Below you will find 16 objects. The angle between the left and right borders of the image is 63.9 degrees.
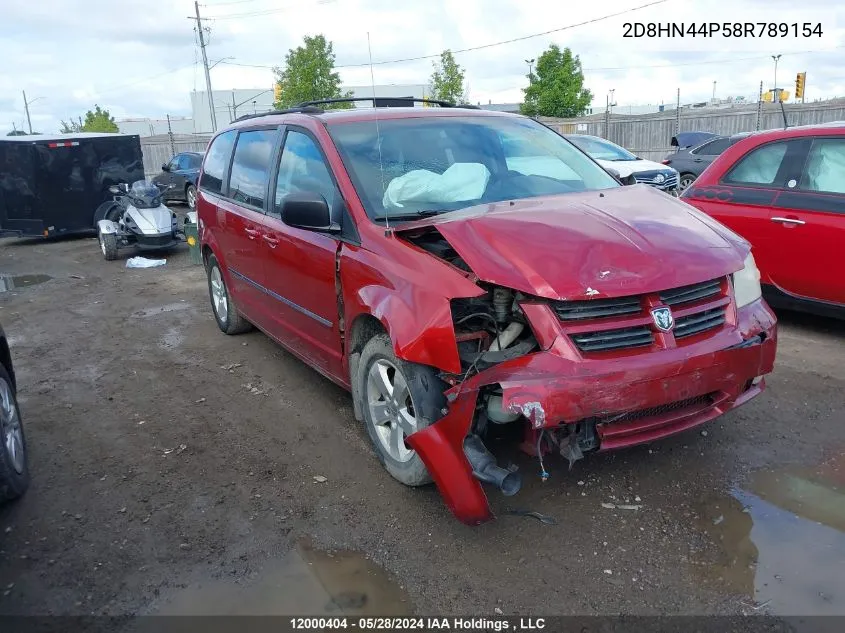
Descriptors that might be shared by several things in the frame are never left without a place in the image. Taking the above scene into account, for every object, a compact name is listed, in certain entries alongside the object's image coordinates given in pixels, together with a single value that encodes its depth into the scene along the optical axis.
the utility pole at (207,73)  36.02
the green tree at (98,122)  58.44
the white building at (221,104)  66.18
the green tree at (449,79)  38.34
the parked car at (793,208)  5.23
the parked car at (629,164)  12.50
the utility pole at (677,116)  24.56
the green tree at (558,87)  39.44
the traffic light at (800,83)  23.72
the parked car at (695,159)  15.53
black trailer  13.36
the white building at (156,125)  69.44
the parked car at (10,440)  3.45
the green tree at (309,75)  36.25
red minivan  2.88
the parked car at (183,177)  18.42
